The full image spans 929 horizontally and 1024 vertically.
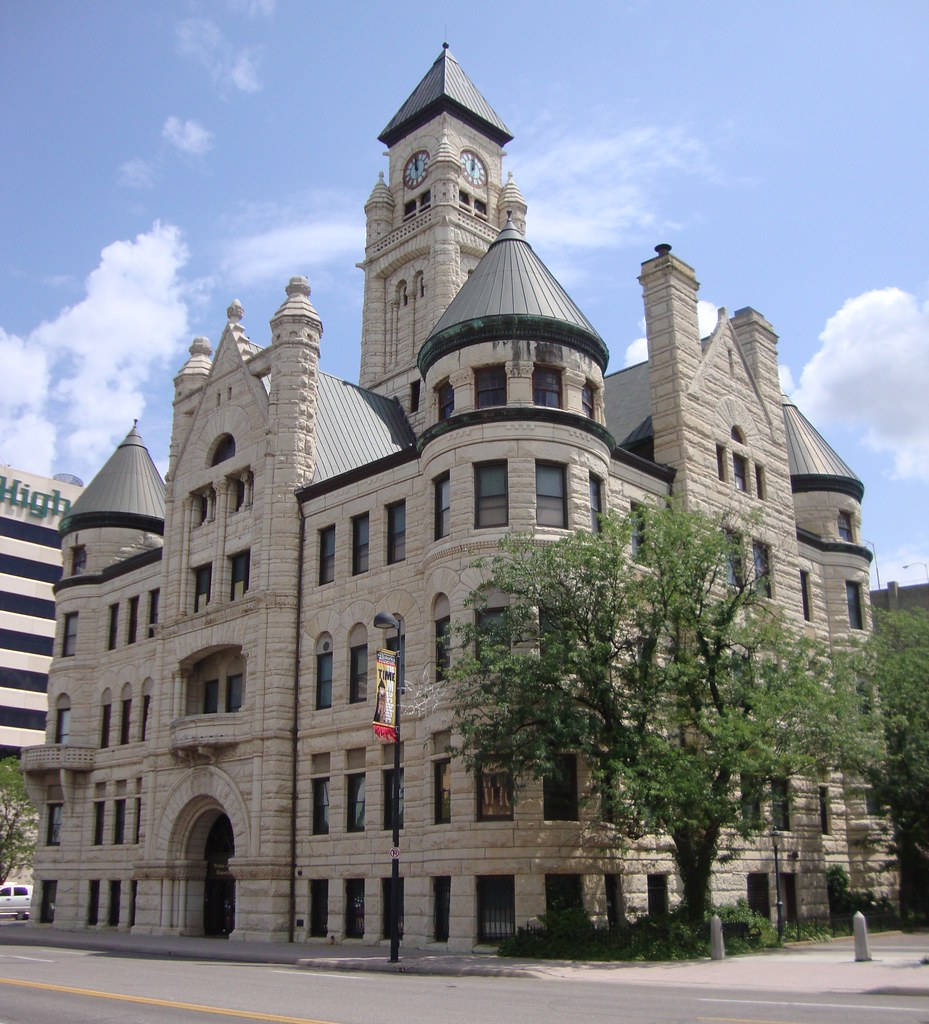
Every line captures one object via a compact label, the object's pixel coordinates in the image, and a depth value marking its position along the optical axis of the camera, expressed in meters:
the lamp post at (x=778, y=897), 29.79
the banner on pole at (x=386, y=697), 25.97
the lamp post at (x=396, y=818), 23.86
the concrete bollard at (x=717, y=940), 22.92
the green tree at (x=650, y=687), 24.42
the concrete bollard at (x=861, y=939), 22.19
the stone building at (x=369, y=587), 29.64
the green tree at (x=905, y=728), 33.44
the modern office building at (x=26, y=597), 83.44
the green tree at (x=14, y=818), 60.25
